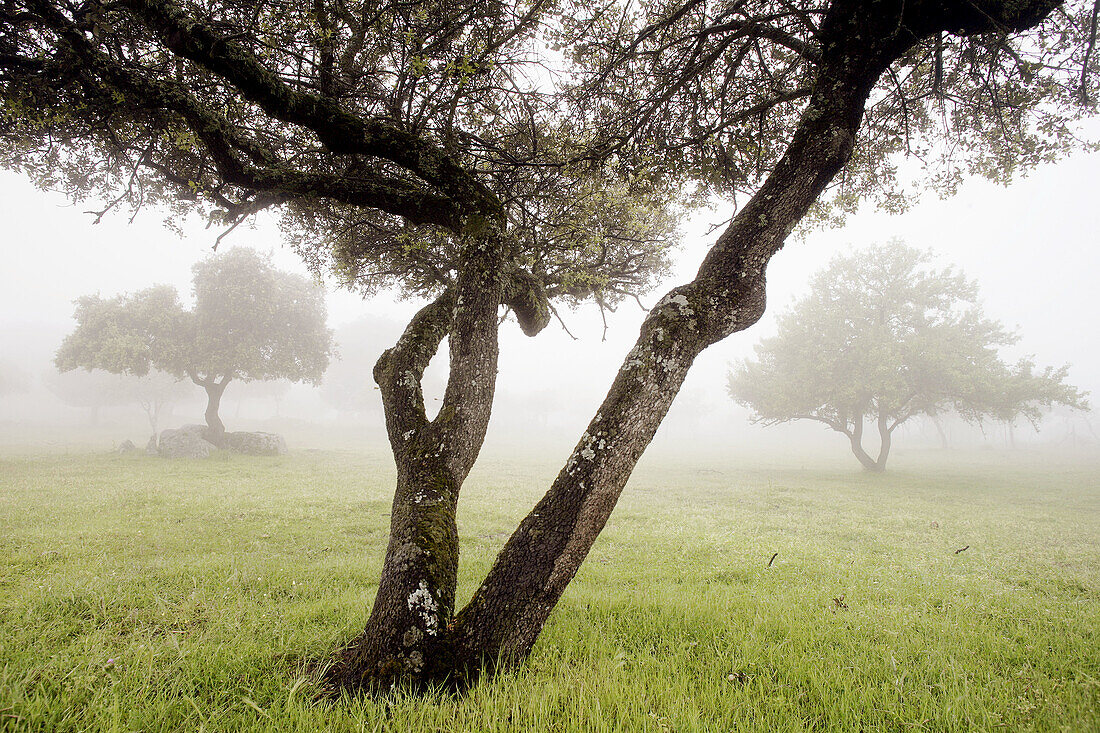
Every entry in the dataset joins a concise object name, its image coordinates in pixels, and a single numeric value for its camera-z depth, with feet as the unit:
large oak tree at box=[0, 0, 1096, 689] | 10.73
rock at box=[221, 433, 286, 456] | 88.89
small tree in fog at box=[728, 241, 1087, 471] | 84.12
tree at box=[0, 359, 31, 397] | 184.58
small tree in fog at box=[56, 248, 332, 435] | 89.30
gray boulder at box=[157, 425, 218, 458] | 79.00
